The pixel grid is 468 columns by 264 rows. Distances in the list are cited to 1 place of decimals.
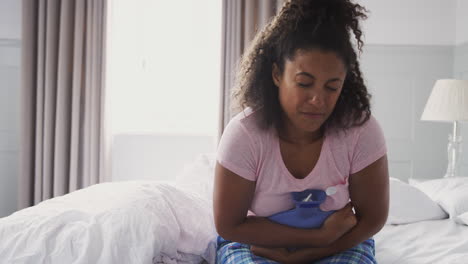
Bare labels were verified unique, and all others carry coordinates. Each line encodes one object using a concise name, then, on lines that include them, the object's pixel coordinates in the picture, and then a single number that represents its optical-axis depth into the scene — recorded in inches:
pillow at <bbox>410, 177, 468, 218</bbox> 73.9
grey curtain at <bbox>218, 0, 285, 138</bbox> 131.2
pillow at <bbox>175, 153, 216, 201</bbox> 69.0
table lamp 102.9
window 142.2
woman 43.2
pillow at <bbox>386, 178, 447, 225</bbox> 72.9
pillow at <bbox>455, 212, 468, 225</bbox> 69.2
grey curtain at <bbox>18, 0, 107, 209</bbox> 131.6
